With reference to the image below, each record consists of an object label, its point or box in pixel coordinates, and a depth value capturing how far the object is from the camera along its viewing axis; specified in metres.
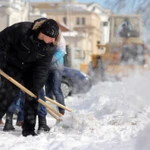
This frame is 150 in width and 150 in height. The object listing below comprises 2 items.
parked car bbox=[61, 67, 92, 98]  27.45
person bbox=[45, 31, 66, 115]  15.22
